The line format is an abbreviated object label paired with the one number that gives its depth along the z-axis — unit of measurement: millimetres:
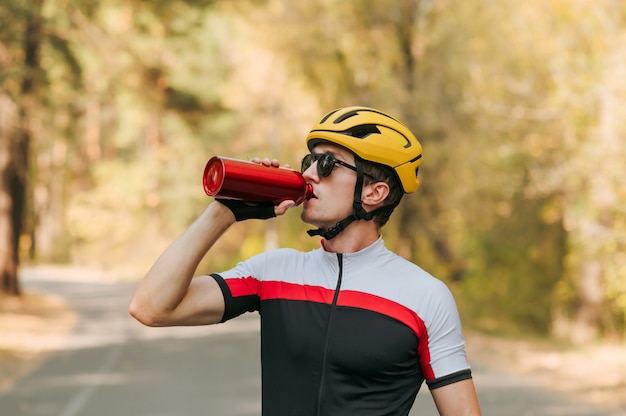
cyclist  2926
